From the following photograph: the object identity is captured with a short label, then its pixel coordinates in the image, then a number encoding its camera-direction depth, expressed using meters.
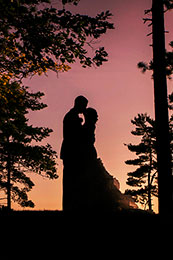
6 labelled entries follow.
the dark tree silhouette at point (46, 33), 10.66
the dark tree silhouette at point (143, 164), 31.72
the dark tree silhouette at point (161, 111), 10.23
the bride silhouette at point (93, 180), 7.88
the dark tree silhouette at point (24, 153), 19.75
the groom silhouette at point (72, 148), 8.04
